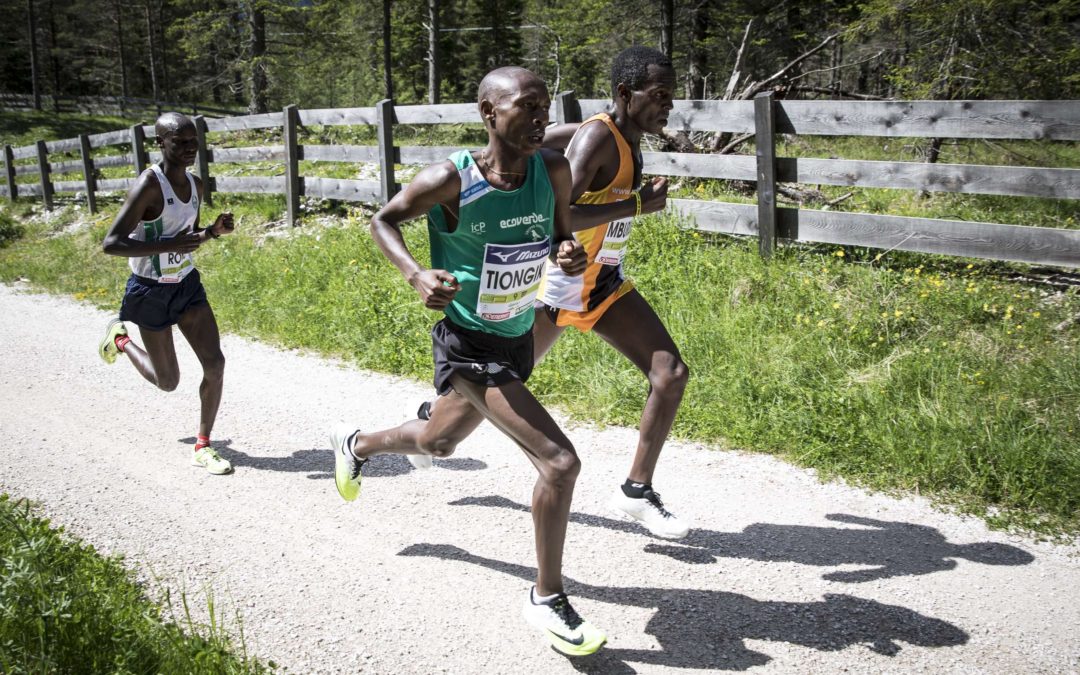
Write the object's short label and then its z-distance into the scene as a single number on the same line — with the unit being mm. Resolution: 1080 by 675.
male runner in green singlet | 2928
